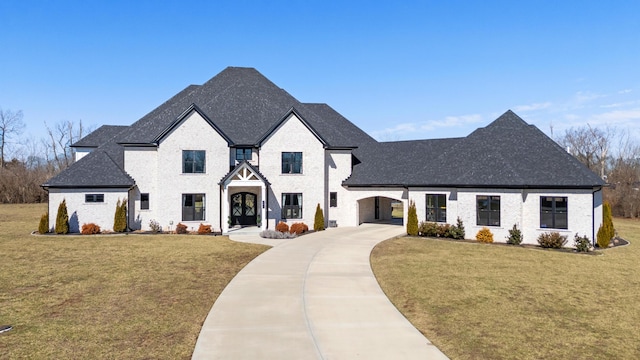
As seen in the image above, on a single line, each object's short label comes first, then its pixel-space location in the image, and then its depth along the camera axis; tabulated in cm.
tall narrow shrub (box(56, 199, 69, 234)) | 2709
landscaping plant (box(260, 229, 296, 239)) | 2618
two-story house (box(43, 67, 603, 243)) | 2431
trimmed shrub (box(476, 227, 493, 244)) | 2475
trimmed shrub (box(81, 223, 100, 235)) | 2747
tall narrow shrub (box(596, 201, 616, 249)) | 2292
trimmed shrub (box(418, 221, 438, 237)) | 2672
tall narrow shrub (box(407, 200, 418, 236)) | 2727
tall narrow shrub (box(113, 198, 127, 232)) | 2780
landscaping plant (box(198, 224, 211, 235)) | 2814
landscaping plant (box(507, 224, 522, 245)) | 2391
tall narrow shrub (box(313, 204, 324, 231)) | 3008
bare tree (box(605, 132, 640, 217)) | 4300
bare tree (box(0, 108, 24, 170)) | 7692
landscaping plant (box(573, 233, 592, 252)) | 2152
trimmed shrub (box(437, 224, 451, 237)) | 2623
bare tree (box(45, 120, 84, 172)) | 8029
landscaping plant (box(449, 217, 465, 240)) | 2577
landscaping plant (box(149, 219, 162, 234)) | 2816
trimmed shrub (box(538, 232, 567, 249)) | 2250
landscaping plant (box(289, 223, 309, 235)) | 2850
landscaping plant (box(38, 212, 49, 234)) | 2728
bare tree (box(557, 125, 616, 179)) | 6606
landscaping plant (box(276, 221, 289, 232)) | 2842
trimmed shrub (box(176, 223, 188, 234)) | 2820
